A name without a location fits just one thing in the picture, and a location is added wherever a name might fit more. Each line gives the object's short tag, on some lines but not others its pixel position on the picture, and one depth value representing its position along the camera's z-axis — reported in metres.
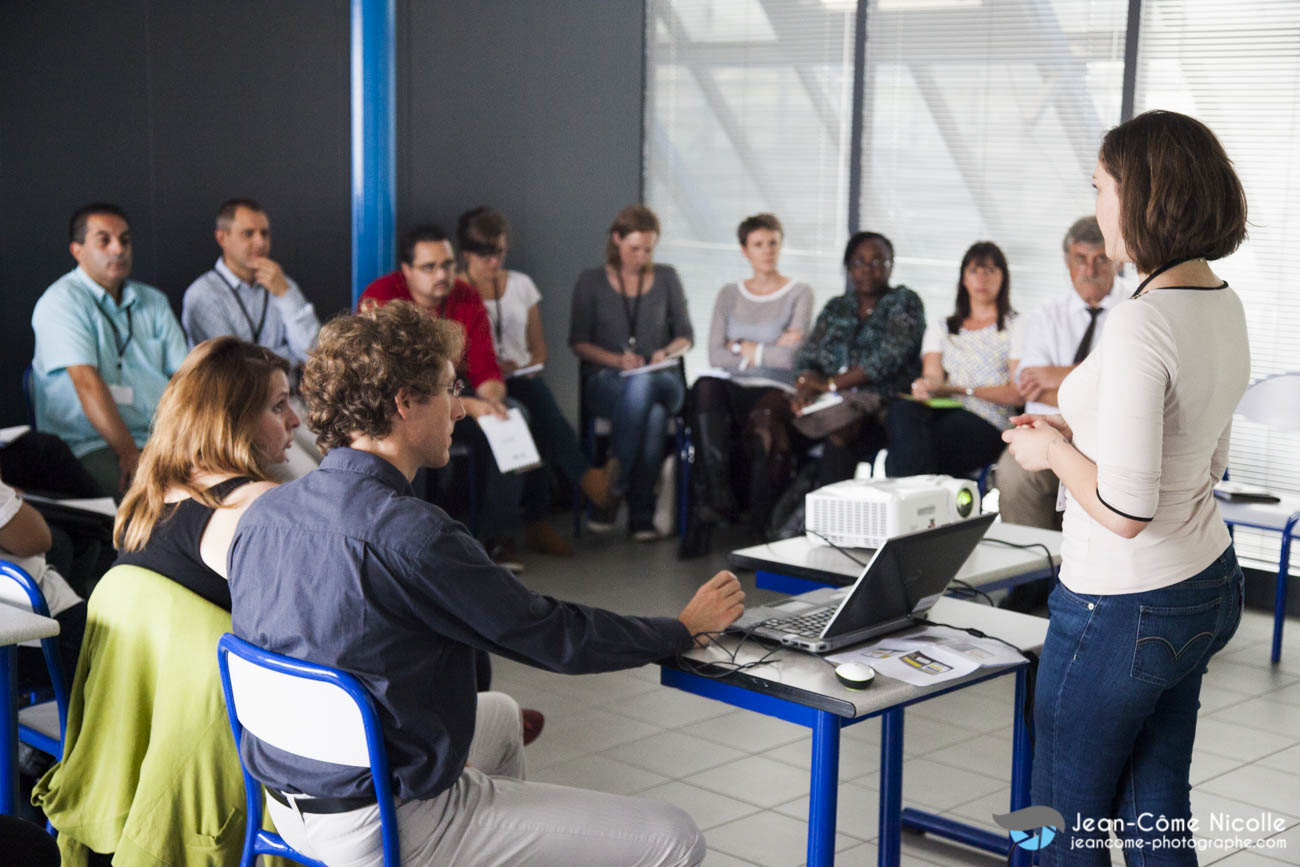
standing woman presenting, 1.86
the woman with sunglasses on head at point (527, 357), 6.07
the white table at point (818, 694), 2.05
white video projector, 3.07
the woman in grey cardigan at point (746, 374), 5.95
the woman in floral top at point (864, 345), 5.79
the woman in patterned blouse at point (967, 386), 5.50
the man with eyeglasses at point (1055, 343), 5.20
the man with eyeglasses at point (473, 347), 5.55
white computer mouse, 2.08
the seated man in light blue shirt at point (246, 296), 5.39
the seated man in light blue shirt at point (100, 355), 4.82
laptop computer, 2.25
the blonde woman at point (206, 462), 2.42
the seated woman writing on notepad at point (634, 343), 6.21
